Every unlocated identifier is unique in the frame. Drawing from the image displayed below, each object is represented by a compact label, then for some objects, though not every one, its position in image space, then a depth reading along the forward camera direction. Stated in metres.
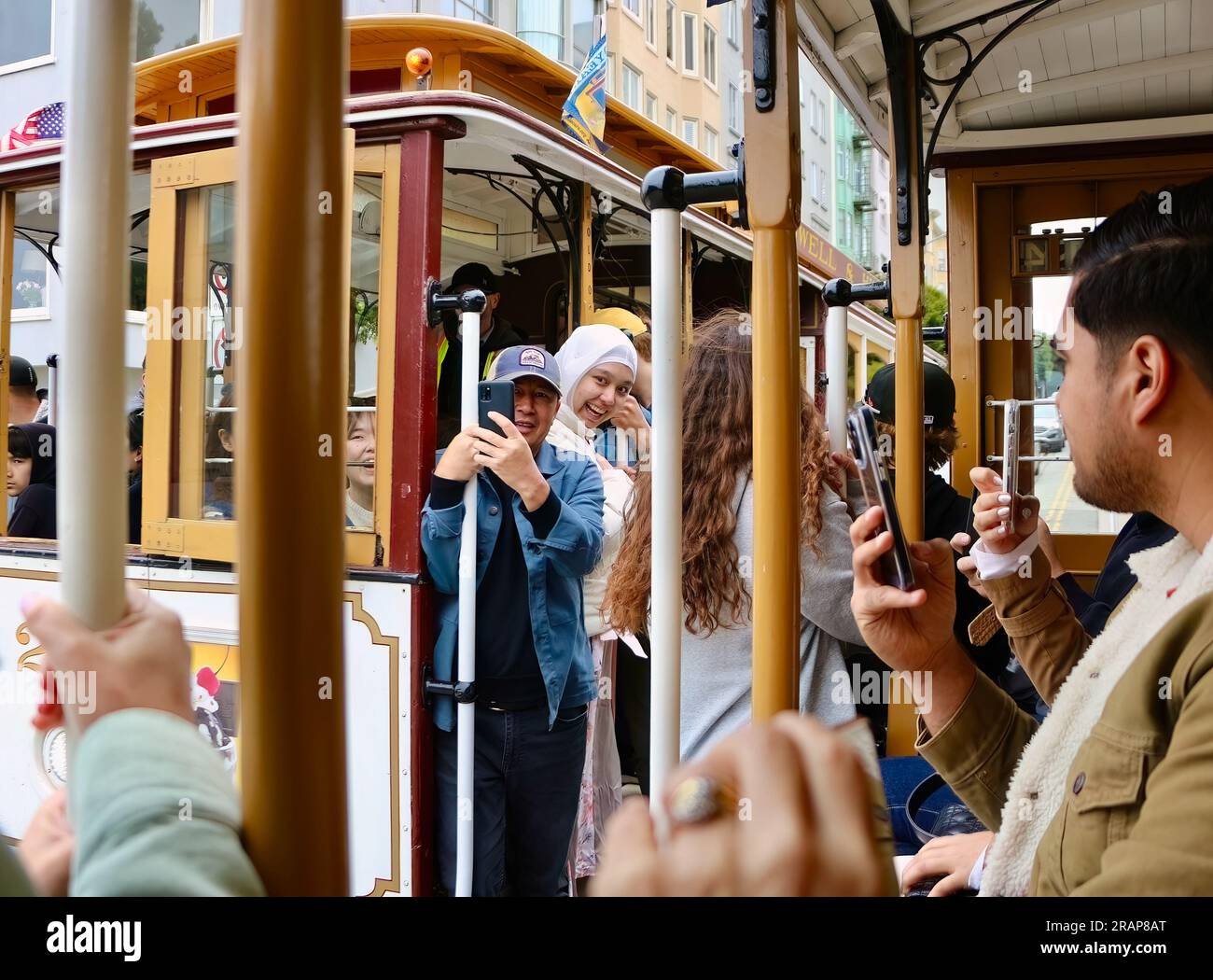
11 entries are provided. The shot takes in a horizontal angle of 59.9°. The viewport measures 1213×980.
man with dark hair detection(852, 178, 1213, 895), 0.79
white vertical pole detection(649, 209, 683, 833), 1.25
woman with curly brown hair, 2.08
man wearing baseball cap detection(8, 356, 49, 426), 4.18
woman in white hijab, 3.50
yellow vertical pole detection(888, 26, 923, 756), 2.36
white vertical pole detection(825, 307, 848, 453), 1.89
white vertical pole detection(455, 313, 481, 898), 2.81
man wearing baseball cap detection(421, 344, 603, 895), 2.91
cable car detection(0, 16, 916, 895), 2.95
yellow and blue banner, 3.96
